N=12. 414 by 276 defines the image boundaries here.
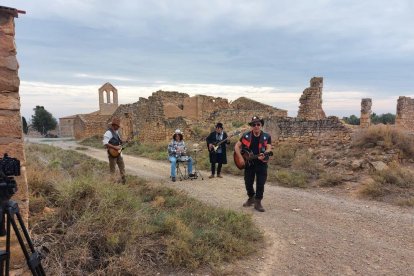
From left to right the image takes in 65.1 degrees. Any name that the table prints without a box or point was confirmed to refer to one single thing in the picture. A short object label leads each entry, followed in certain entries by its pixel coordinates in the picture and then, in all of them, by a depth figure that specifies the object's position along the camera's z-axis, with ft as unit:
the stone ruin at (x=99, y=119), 103.45
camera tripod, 7.13
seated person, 30.83
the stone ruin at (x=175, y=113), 70.28
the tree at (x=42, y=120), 169.99
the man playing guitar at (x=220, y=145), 30.81
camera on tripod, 7.06
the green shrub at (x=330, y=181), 28.66
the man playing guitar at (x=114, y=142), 24.63
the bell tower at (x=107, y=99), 136.26
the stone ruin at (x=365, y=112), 48.67
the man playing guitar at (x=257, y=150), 20.38
